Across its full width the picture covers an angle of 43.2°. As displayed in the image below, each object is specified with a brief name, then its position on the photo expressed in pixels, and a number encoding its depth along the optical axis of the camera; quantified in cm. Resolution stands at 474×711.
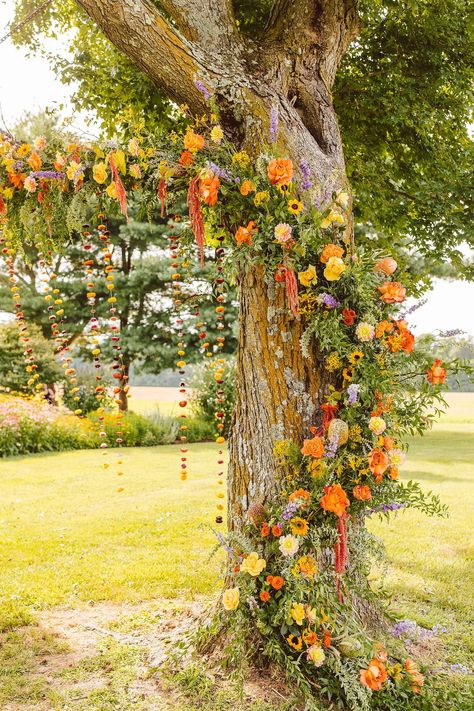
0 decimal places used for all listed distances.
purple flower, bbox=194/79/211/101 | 317
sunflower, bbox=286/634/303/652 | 287
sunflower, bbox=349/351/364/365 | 293
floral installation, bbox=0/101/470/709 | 290
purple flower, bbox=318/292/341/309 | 296
